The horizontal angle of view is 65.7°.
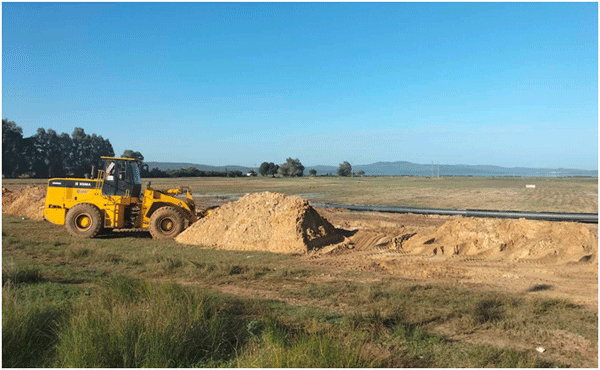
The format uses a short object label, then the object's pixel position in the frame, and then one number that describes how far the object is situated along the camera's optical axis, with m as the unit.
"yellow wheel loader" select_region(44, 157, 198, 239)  16.89
